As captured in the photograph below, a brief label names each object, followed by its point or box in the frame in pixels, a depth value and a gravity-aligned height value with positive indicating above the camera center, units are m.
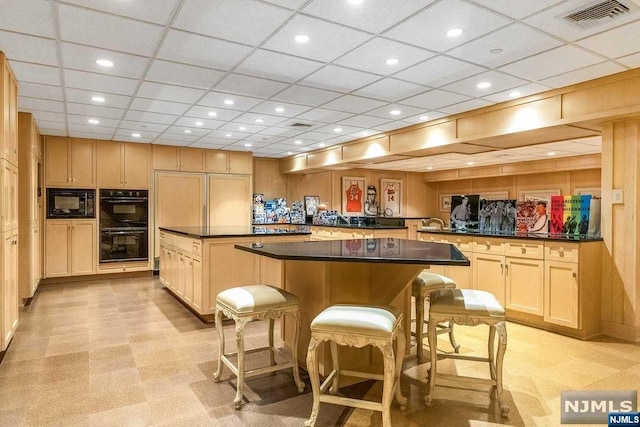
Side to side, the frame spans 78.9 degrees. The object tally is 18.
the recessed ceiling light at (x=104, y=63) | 3.35 +1.29
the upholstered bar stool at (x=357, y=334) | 2.00 -0.65
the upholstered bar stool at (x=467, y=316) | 2.34 -0.65
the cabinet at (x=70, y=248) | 6.52 -0.65
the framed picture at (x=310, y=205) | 9.45 +0.11
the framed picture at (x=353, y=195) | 9.99 +0.38
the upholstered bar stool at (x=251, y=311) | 2.45 -0.66
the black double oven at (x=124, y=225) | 6.95 -0.28
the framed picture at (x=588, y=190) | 8.59 +0.43
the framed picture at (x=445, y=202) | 11.75 +0.23
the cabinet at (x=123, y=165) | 7.01 +0.83
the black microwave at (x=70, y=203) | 6.55 +0.12
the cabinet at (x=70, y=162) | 6.57 +0.83
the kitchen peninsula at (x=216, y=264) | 4.21 -0.62
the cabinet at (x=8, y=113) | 3.20 +0.87
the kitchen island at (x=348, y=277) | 2.49 -0.48
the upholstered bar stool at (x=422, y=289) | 3.04 -0.63
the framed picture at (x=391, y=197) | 10.80 +0.36
